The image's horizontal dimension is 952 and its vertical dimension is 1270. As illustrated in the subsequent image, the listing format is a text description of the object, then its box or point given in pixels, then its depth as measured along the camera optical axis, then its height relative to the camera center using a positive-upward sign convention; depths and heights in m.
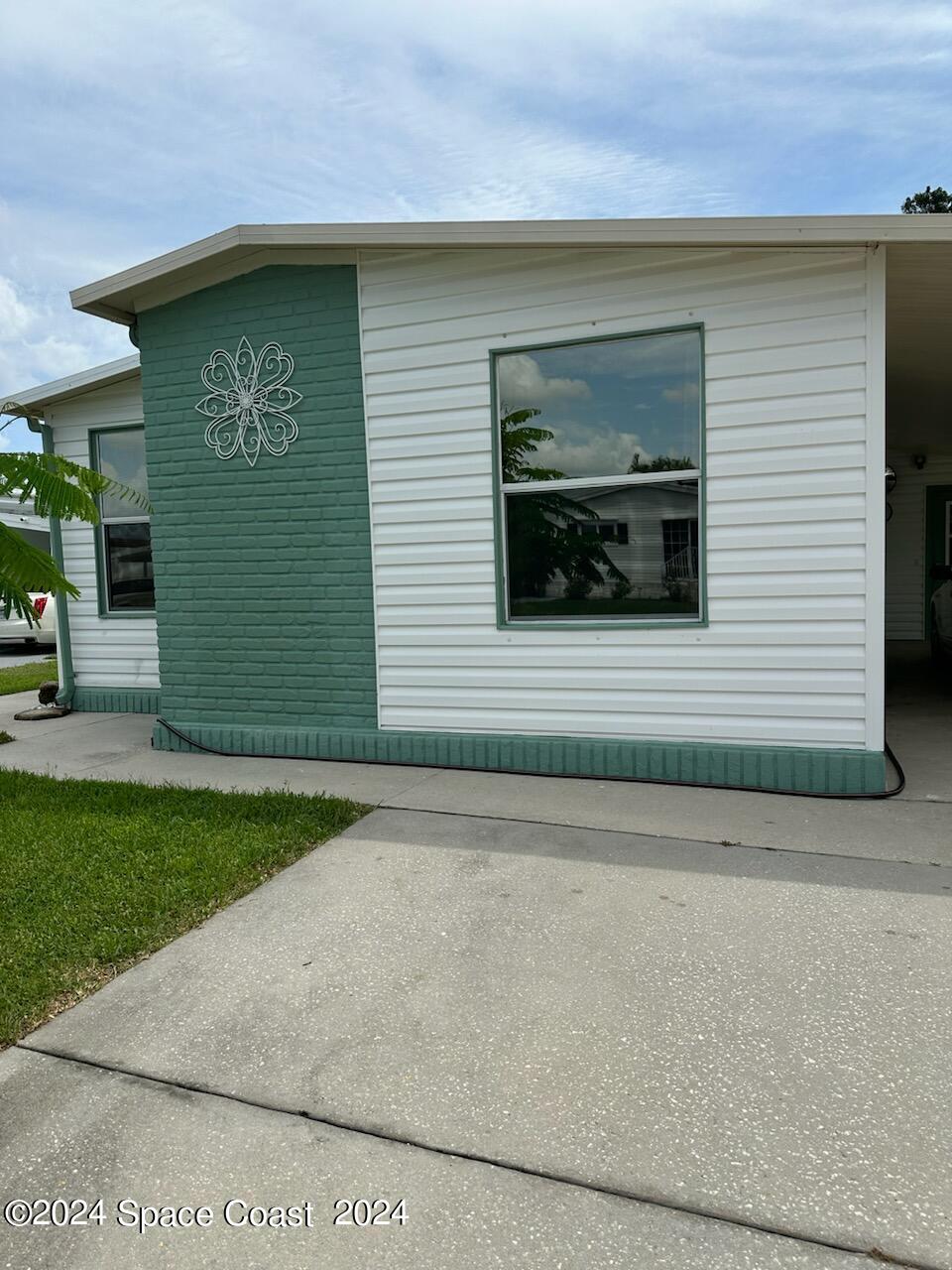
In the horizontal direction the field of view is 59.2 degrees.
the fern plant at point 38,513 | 4.40 +0.40
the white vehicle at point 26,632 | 14.69 -0.77
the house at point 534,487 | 4.87 +0.59
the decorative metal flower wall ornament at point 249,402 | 6.10 +1.35
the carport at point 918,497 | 5.30 +0.93
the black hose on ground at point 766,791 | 4.93 -1.33
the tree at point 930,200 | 29.17 +12.91
